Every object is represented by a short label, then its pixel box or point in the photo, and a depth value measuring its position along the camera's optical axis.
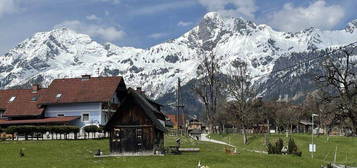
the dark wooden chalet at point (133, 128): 59.62
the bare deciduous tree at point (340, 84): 46.50
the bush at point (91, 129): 73.25
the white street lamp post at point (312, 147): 57.97
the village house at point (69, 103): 94.00
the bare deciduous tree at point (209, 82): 110.00
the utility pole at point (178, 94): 79.14
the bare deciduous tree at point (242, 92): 93.06
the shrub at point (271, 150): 60.00
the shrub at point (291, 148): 59.05
